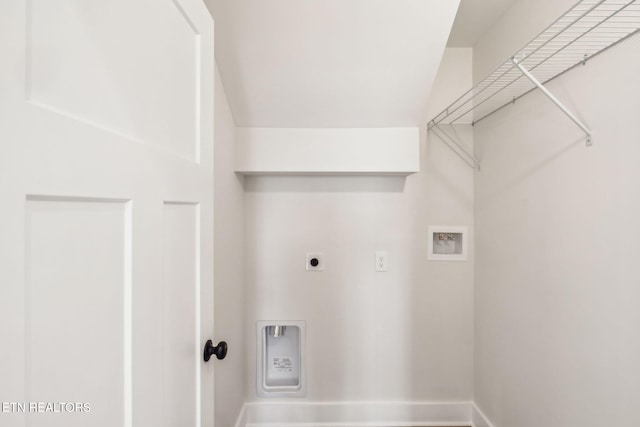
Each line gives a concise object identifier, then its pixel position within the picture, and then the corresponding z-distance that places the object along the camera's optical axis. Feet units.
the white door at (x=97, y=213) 1.06
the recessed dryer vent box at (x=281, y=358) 5.48
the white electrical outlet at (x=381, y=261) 5.55
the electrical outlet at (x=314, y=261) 5.52
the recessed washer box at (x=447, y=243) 5.61
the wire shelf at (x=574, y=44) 2.70
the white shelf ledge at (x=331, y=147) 4.76
